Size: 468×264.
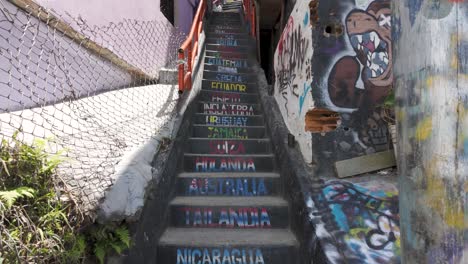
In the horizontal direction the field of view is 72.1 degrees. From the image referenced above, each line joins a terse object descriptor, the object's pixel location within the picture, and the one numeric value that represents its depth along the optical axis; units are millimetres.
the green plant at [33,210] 1615
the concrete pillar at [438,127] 842
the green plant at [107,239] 2072
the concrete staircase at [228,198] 2555
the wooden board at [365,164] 2697
